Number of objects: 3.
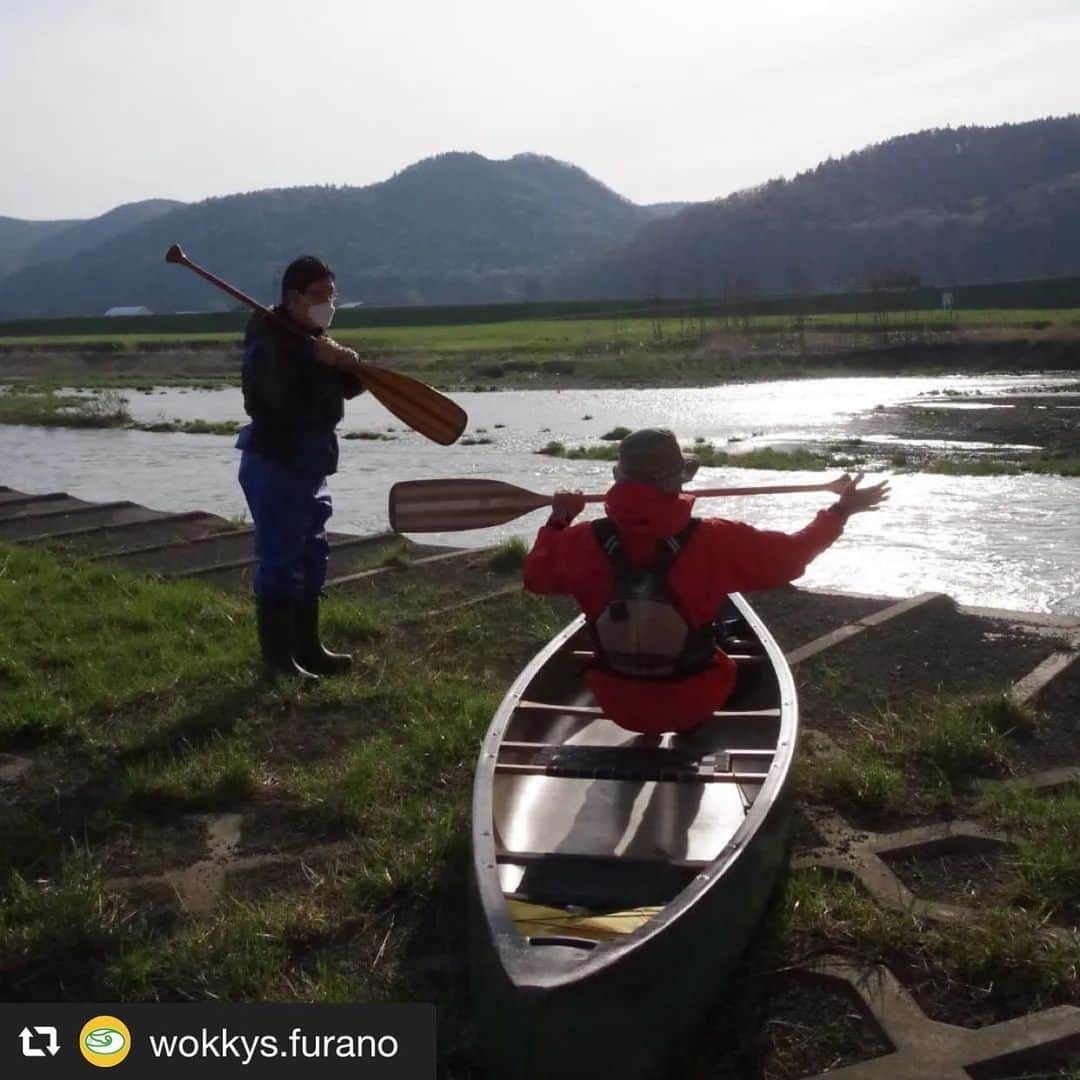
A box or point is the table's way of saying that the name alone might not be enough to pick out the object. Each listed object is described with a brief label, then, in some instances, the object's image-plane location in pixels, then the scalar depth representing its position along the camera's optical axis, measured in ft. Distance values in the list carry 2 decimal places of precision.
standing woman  19.63
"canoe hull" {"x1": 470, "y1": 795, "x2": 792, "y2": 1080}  9.37
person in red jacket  14.28
